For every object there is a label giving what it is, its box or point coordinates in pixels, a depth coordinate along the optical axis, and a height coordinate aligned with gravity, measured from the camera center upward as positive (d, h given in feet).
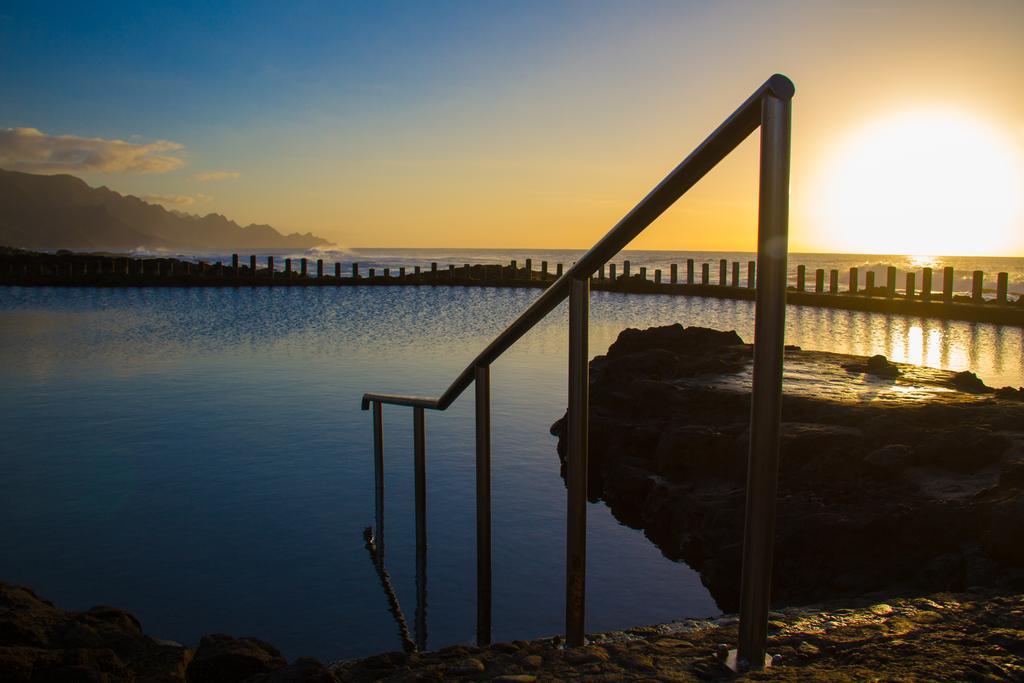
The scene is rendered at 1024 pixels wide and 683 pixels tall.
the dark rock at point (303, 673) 8.30 -4.21
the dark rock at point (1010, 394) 23.63 -3.57
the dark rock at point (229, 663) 9.67 -4.80
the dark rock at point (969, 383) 25.98 -3.59
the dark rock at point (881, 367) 27.95 -3.33
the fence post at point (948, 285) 82.49 -1.06
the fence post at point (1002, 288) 76.23 -1.25
